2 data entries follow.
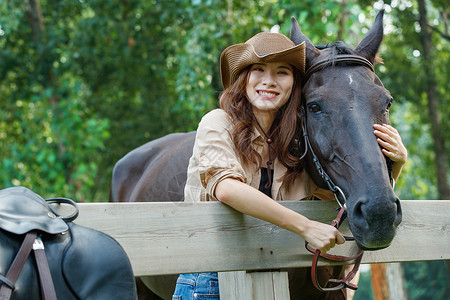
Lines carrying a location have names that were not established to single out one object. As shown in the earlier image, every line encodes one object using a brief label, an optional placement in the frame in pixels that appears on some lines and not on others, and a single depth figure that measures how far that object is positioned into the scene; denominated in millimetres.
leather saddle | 3787
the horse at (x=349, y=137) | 4226
